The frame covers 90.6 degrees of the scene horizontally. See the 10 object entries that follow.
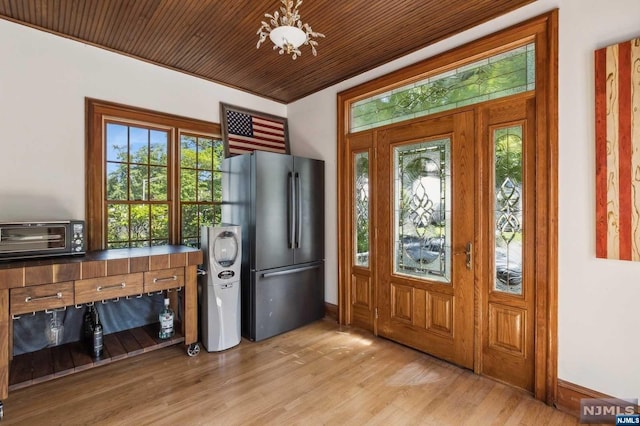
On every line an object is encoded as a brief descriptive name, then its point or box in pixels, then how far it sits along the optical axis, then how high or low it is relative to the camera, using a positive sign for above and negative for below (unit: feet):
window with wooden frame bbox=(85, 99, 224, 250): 10.52 +1.31
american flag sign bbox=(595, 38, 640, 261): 6.66 +1.29
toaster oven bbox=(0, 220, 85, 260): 7.86 -0.70
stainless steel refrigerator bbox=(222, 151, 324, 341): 11.40 -0.92
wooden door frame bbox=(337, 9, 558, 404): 7.70 +0.47
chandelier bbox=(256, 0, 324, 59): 6.52 +3.69
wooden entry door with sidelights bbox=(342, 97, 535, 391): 8.43 -0.81
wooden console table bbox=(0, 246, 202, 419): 7.24 -2.04
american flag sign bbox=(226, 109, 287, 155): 13.62 +3.55
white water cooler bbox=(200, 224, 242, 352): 10.44 -2.56
